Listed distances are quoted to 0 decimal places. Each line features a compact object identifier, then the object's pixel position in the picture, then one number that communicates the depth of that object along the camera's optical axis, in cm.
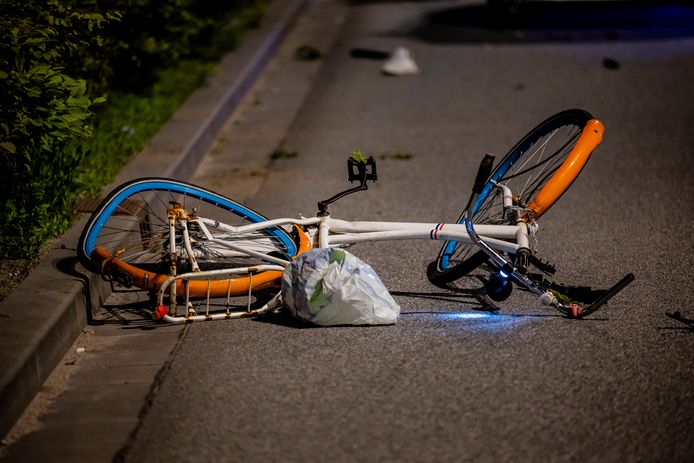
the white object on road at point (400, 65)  2139
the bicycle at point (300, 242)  902
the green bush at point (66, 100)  1015
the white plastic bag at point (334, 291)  883
